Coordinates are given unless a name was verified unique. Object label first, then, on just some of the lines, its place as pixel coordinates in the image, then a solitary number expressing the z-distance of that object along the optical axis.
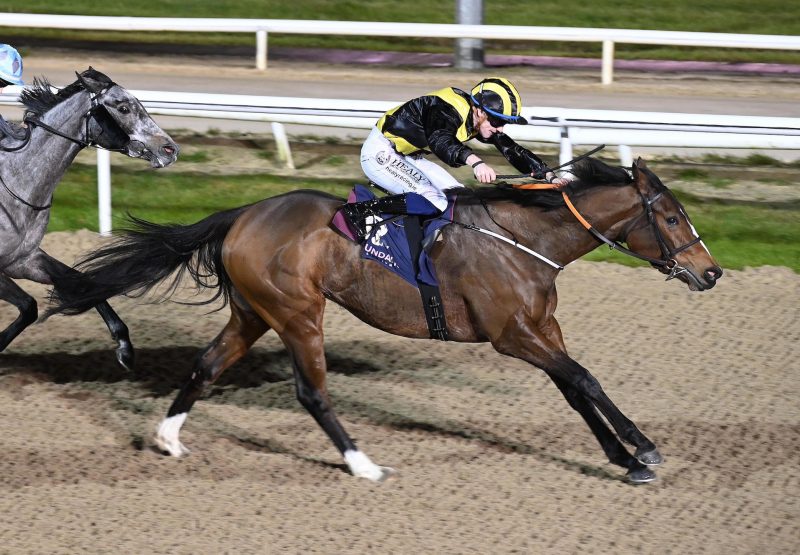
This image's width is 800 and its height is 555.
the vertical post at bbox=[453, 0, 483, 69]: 29.52
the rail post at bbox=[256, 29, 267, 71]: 29.52
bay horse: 10.66
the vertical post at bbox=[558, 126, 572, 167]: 17.52
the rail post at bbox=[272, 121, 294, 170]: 21.30
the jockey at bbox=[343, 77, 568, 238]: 10.80
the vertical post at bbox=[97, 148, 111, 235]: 17.72
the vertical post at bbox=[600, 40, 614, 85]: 28.31
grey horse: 12.28
